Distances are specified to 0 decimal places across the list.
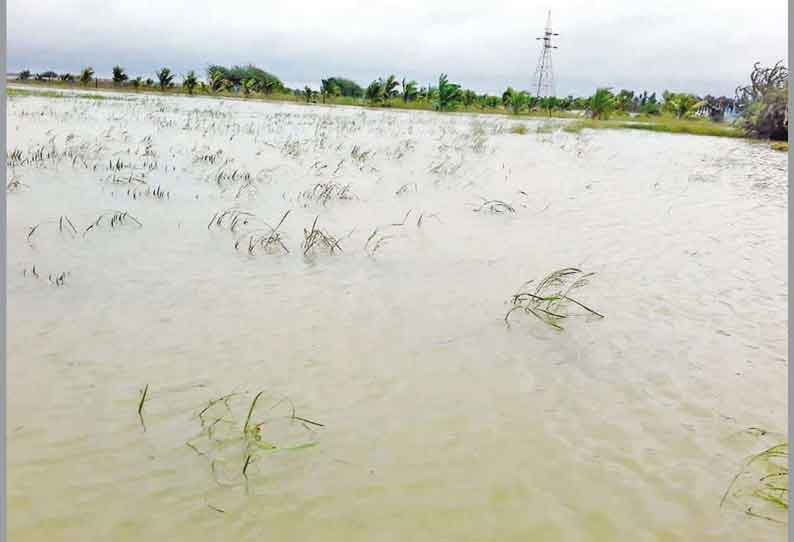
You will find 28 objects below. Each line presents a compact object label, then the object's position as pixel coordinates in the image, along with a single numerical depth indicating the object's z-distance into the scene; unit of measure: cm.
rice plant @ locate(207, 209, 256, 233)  514
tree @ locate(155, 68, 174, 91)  4191
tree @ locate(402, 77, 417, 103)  4012
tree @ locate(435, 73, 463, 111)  3659
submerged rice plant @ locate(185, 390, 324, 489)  204
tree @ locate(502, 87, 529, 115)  3872
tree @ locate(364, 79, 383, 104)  3875
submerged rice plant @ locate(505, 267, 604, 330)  357
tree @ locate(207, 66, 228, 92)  4430
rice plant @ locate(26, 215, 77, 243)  456
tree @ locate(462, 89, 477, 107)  4262
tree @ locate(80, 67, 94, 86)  4128
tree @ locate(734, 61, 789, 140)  2316
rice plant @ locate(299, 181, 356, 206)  656
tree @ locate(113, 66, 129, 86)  4281
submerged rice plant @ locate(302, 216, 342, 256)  460
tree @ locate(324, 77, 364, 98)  5306
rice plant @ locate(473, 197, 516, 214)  649
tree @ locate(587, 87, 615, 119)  3397
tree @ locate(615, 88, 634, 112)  4119
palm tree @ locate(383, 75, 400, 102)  3909
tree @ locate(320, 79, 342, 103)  4256
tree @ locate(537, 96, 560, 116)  4249
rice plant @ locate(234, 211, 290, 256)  458
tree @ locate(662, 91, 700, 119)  4241
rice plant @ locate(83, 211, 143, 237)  490
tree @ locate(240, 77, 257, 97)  4329
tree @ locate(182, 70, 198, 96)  4144
